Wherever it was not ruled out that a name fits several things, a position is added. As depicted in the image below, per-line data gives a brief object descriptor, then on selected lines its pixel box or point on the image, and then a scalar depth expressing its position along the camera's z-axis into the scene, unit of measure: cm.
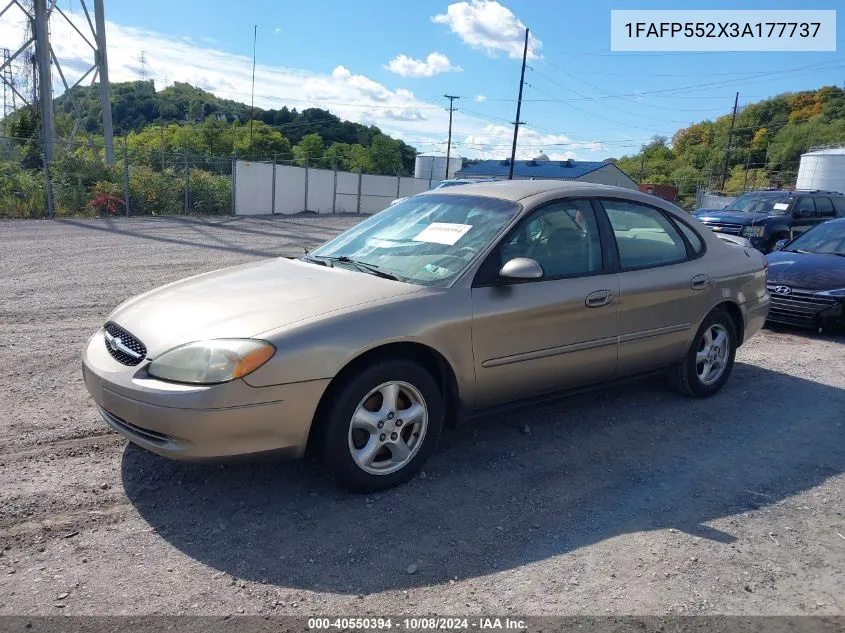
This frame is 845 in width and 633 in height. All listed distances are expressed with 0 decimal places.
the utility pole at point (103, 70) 2603
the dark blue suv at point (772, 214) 1395
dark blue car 746
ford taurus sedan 305
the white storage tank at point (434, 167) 6820
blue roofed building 6412
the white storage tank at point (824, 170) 3844
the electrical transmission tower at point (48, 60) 2334
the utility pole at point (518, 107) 4488
